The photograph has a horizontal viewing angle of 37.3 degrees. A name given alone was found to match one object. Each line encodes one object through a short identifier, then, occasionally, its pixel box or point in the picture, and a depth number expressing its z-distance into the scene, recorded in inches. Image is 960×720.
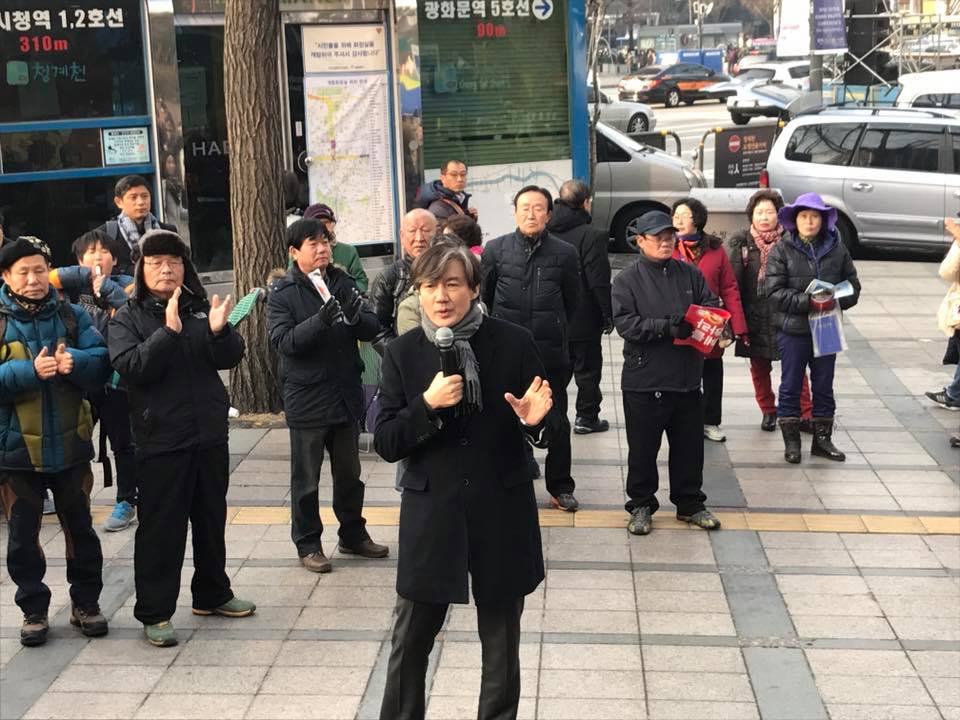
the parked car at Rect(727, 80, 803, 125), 1595.7
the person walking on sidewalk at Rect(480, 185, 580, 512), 308.7
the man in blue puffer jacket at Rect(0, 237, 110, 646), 235.5
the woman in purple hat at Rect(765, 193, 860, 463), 345.4
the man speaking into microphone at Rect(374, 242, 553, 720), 176.9
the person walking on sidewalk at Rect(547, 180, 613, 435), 350.6
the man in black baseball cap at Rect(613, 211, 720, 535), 292.5
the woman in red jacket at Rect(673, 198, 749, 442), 348.2
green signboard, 525.0
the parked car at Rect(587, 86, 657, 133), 1179.3
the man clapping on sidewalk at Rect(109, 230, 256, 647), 233.3
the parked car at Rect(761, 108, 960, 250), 650.8
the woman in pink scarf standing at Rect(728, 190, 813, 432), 368.8
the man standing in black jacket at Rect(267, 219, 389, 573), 265.6
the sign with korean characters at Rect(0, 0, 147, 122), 430.3
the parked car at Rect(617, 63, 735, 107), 2012.8
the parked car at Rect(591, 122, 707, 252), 682.8
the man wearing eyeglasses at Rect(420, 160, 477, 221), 380.2
